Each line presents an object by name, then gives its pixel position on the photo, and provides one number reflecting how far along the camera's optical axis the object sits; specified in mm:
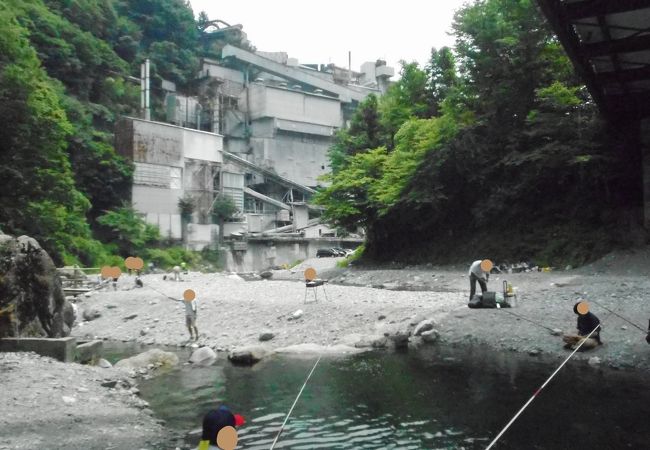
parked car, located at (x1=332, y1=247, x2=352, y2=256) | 52812
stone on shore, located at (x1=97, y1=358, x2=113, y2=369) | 12246
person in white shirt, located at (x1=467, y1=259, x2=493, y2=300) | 15438
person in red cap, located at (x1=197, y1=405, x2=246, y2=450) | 3924
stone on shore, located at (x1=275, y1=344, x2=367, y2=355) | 13375
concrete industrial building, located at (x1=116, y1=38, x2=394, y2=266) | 49188
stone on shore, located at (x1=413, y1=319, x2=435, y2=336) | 14303
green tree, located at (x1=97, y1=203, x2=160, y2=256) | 44281
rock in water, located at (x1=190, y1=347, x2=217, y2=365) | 12977
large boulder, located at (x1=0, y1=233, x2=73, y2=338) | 11461
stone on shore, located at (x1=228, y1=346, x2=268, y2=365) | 12570
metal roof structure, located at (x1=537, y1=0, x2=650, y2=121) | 10578
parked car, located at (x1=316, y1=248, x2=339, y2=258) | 52812
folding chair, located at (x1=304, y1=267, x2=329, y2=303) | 18625
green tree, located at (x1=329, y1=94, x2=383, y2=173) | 37812
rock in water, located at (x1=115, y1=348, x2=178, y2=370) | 12088
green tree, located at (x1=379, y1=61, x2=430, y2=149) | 35562
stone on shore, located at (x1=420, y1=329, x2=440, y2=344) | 13961
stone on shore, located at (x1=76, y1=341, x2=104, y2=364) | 12140
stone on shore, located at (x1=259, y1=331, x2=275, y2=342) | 15195
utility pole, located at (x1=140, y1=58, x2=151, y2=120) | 54312
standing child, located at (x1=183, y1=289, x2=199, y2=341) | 15332
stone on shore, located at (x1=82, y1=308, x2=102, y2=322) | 20750
